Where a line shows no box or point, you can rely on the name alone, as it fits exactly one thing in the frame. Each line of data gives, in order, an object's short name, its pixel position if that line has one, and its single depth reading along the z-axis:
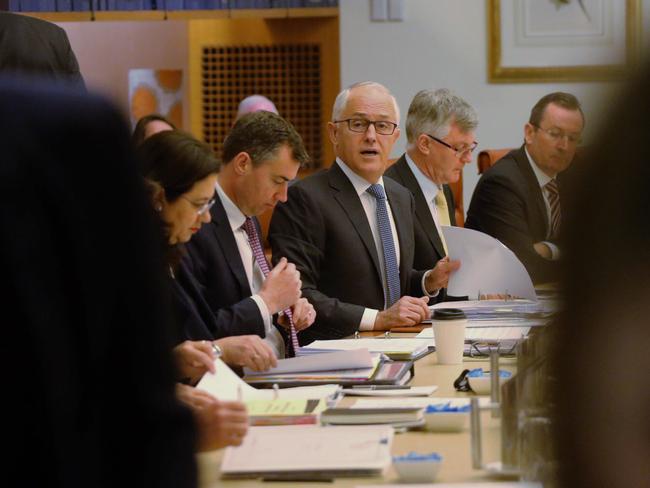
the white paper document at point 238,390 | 4.91
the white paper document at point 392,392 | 5.18
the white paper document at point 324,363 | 5.66
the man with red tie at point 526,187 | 10.70
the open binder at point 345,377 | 5.39
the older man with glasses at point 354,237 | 8.03
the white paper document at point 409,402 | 4.58
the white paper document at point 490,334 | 6.83
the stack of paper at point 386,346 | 6.45
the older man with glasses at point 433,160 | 9.81
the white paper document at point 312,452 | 3.55
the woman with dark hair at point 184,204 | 5.73
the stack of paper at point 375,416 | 4.33
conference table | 3.51
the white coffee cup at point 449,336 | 6.25
